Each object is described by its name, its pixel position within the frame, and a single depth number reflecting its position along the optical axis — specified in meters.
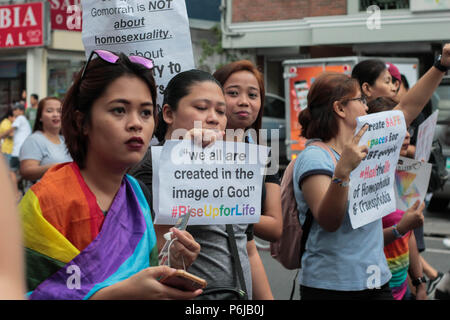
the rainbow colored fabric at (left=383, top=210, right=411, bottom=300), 3.04
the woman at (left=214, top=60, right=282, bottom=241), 2.77
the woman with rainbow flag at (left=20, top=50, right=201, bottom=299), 1.57
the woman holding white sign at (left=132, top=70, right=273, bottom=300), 2.10
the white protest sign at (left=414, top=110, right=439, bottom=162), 3.31
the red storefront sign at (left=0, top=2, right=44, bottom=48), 18.39
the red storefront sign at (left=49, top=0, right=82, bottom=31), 18.53
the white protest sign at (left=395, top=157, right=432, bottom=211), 3.08
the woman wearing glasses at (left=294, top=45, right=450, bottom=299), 2.44
